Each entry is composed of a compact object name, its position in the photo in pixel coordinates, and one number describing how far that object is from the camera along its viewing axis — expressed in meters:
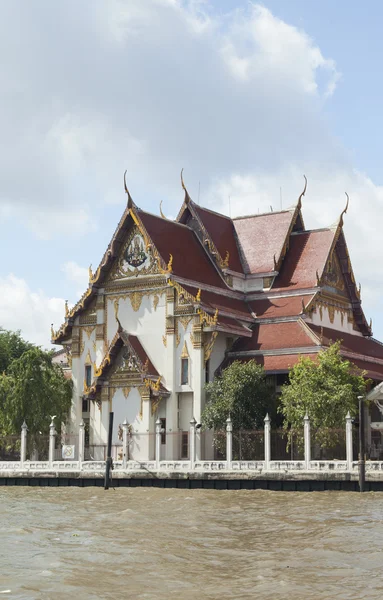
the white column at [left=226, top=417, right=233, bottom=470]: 36.44
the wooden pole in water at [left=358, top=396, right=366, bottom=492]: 31.86
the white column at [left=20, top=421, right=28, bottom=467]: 41.47
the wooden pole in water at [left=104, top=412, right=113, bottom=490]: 37.09
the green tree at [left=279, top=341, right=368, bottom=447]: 37.53
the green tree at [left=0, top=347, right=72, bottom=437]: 44.91
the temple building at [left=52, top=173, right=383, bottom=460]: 43.59
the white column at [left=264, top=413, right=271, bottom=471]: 34.78
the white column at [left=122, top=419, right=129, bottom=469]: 38.76
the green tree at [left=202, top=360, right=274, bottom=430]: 40.25
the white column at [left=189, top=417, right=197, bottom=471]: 36.51
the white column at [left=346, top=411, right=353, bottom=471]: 33.37
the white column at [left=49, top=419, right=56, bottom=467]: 40.62
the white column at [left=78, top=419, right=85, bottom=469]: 39.92
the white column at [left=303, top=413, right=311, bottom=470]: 33.96
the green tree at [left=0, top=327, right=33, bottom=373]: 62.94
